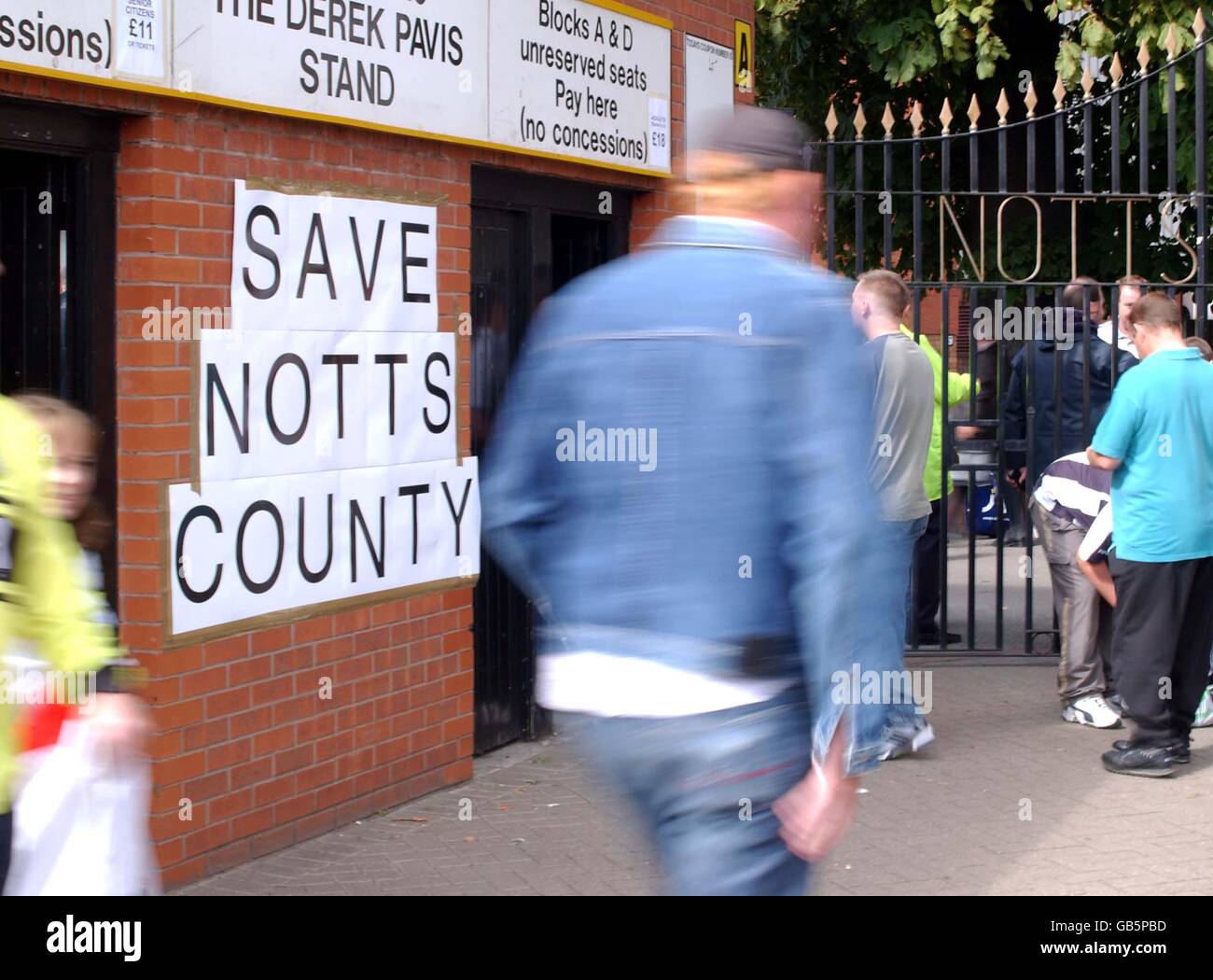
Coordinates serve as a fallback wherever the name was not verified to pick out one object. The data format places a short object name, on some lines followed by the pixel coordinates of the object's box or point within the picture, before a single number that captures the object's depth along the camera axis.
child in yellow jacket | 3.15
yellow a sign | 9.08
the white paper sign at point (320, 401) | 5.49
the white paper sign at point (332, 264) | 5.66
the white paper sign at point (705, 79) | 8.45
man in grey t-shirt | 7.27
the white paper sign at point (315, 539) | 5.38
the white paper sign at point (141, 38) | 4.97
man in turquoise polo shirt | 6.86
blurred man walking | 2.74
